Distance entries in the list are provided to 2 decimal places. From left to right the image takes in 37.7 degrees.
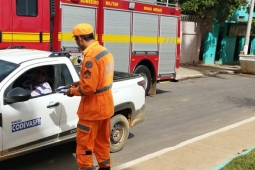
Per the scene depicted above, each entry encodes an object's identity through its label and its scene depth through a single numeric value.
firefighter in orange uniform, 3.92
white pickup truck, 4.19
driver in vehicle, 4.62
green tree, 19.28
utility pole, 19.92
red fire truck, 7.48
